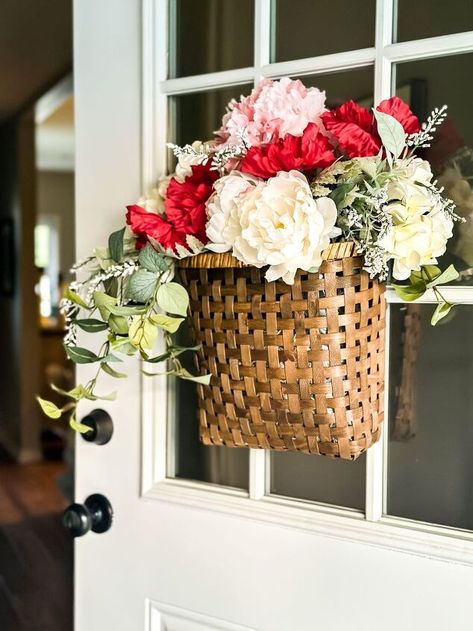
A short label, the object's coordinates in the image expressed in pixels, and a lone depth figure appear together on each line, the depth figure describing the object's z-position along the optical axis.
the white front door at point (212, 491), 1.03
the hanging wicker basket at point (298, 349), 0.92
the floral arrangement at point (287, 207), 0.86
